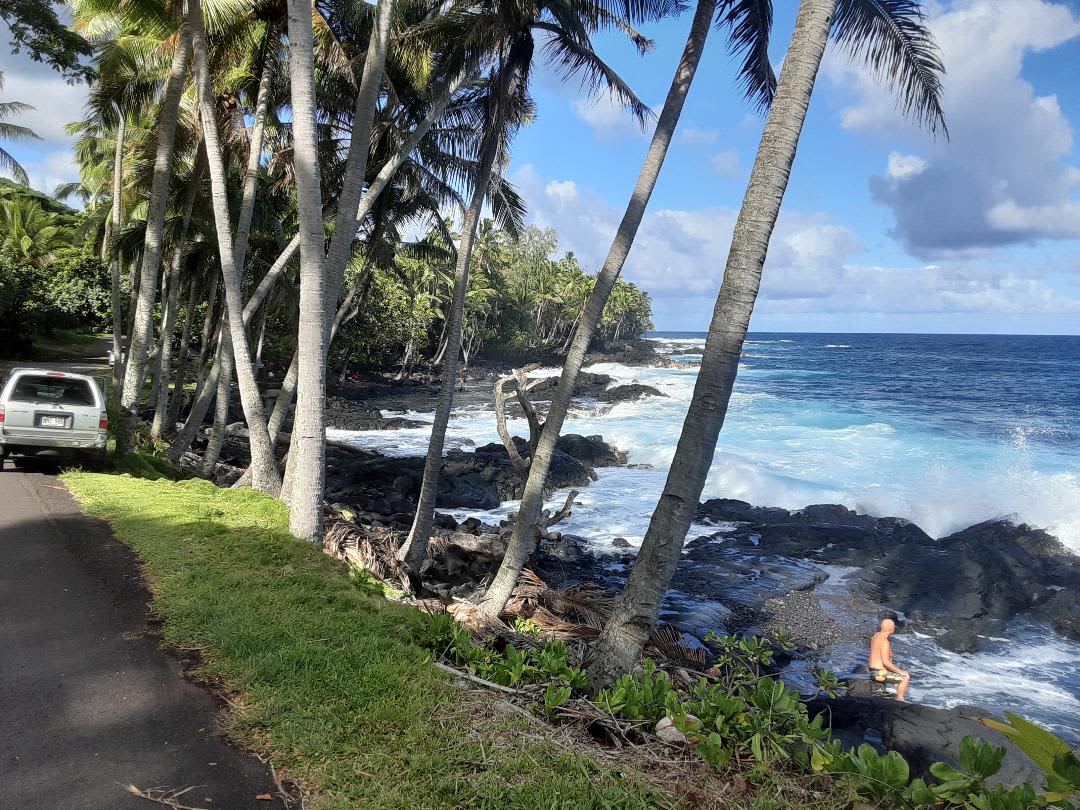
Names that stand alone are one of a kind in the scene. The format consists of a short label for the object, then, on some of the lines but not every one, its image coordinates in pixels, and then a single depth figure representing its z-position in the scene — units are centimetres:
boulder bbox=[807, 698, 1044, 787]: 603
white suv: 964
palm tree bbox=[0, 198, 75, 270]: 3528
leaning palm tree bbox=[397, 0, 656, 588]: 922
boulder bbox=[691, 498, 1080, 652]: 1285
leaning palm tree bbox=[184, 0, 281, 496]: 1018
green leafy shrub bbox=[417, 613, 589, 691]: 442
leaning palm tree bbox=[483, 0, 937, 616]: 763
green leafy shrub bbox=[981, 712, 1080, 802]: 213
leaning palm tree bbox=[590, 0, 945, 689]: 465
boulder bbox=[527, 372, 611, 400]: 4775
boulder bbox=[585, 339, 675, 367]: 7600
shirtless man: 906
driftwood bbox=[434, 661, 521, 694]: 424
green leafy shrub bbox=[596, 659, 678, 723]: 401
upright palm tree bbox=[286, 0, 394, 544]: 737
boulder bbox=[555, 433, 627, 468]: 2636
